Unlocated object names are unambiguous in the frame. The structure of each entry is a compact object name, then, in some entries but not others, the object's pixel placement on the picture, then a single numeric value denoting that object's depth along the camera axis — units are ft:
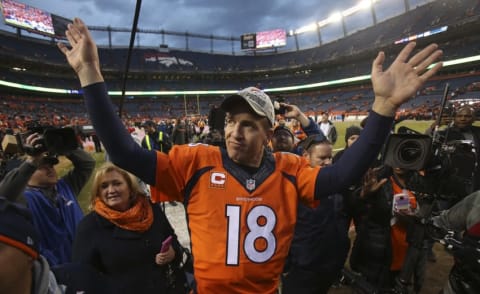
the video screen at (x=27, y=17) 110.11
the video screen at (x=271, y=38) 176.45
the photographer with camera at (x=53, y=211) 6.77
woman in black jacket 6.13
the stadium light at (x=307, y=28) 157.38
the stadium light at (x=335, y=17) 143.02
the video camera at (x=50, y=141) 5.08
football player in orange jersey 4.01
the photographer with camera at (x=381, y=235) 7.76
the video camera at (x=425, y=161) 5.41
